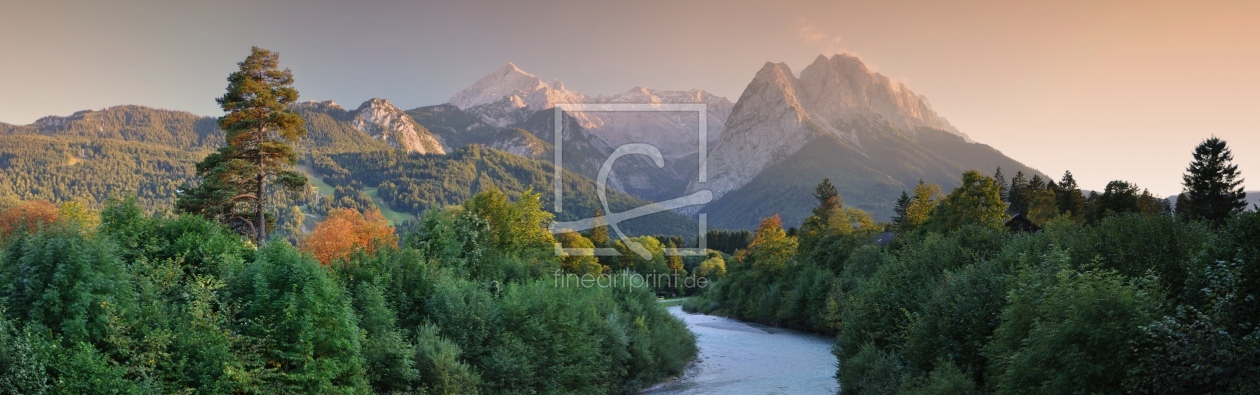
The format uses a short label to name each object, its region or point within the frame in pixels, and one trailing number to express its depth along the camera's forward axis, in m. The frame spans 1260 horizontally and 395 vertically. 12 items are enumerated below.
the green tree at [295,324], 19.00
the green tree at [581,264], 64.38
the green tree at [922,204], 66.31
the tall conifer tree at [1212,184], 63.69
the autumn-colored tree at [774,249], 78.12
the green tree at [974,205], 52.06
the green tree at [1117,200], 65.81
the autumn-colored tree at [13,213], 63.59
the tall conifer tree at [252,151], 34.22
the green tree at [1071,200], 78.64
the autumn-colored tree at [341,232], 54.23
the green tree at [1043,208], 74.38
